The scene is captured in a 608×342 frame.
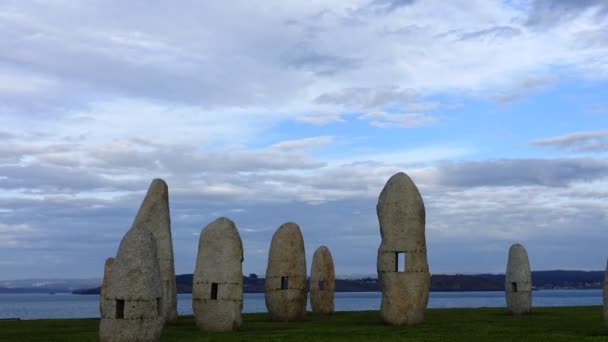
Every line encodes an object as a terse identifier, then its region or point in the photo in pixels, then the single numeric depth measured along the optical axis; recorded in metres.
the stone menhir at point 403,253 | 27.22
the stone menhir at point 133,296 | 18.80
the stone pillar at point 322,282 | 37.62
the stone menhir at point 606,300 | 22.27
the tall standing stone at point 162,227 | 30.98
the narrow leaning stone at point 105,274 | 29.69
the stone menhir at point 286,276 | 31.33
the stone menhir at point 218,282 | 25.19
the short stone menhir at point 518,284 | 34.06
